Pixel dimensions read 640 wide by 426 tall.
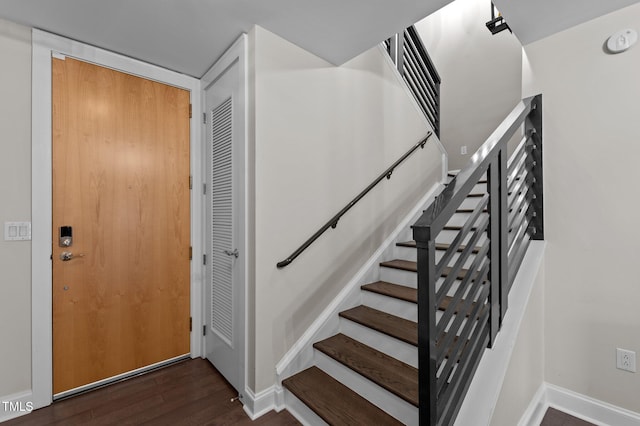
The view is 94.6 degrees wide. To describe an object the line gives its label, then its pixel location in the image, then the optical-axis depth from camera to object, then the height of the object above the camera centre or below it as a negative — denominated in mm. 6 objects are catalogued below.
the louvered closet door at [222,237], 2098 -181
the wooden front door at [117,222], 1976 -60
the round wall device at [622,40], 1693 +1005
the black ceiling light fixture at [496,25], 3070 +1979
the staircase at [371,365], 1553 -902
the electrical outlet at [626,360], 1690 -852
